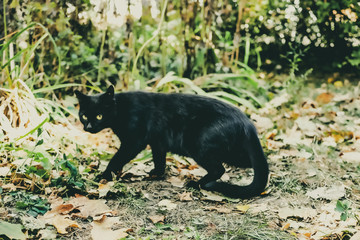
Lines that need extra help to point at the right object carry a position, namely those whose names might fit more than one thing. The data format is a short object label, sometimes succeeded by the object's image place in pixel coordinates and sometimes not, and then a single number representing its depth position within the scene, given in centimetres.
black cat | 269
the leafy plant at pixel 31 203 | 214
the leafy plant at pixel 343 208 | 193
